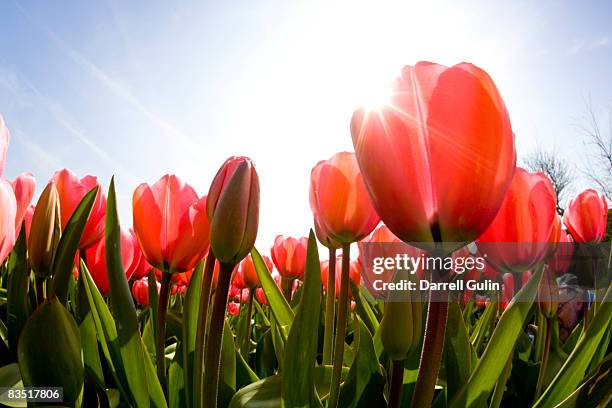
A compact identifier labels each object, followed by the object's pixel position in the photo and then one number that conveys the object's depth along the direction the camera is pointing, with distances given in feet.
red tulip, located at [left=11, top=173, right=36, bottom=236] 1.97
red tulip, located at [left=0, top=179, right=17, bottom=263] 1.56
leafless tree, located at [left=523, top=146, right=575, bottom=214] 58.03
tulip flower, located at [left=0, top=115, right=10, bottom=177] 1.76
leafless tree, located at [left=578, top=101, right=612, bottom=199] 46.32
